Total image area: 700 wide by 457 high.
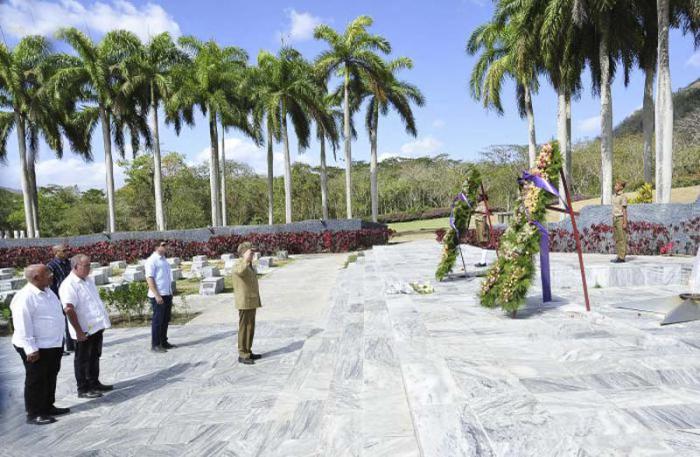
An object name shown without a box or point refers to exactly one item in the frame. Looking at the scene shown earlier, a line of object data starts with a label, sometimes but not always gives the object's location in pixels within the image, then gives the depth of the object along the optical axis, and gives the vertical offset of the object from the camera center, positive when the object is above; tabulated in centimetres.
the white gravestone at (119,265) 2112 -185
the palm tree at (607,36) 1599 +594
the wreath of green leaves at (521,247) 554 -49
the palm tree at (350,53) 2506 +865
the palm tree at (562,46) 1619 +592
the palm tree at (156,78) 2550 +789
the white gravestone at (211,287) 1177 -166
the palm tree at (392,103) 2830 +684
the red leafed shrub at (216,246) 2306 -129
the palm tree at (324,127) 2566 +505
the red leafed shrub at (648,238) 1133 -94
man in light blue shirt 626 -97
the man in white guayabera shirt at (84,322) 479 -100
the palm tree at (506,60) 1855 +665
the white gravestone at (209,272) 1502 -165
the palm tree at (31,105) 2503 +692
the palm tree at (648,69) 1798 +528
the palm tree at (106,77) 2489 +801
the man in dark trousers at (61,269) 658 -60
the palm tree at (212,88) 2562 +731
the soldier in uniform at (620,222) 927 -38
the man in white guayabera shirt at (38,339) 409 -98
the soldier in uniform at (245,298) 554 -94
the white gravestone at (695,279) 548 -93
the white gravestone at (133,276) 1521 -170
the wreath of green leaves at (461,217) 861 -14
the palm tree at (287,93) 2478 +659
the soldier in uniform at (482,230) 1353 -63
